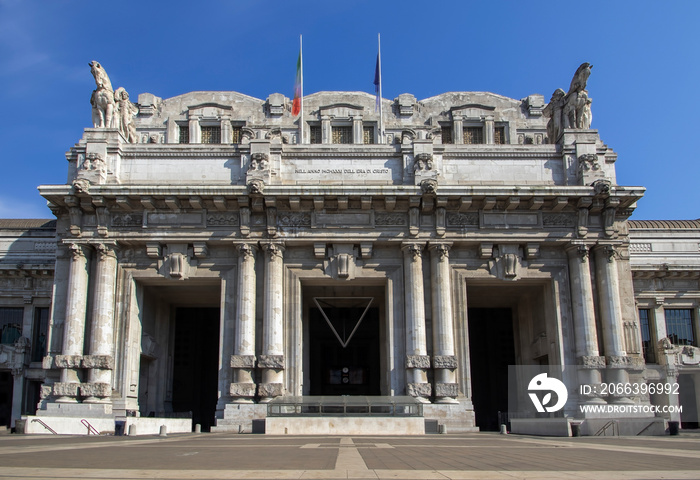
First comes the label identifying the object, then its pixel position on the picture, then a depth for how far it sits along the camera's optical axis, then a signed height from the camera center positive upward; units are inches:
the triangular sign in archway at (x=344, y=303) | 1362.3 +162.4
